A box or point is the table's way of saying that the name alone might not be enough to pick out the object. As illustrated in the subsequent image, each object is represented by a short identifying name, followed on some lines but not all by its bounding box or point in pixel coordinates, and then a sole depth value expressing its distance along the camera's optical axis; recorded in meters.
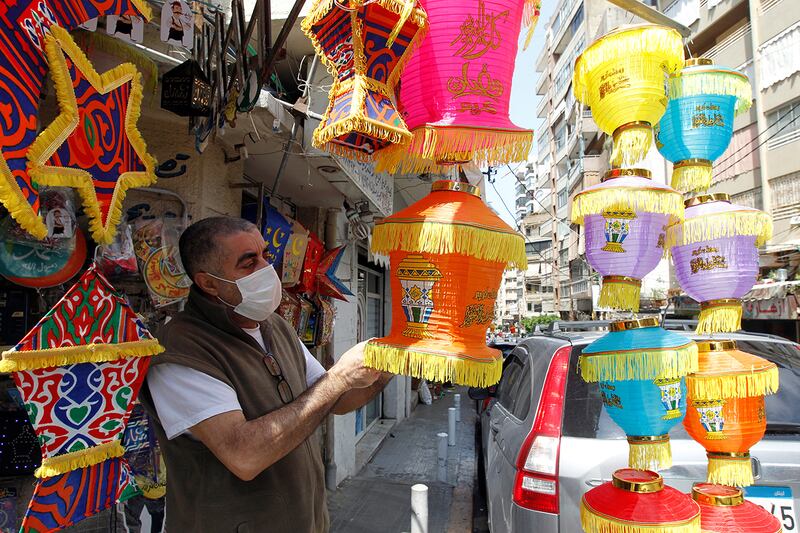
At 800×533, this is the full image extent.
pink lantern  1.48
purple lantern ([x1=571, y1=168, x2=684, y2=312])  1.60
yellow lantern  1.64
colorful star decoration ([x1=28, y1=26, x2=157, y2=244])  1.31
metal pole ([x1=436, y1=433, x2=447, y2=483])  5.75
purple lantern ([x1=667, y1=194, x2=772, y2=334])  1.67
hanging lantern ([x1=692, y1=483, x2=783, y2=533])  1.58
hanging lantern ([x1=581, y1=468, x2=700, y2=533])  1.50
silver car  2.16
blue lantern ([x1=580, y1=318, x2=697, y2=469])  1.55
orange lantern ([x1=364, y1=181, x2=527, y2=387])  1.35
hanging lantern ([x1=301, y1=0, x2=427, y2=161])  1.34
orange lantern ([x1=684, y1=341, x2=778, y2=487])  1.62
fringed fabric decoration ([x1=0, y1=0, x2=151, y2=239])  1.12
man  1.38
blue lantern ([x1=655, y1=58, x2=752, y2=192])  1.73
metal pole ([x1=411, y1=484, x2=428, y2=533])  3.63
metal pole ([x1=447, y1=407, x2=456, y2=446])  6.85
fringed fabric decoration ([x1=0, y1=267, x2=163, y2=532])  1.35
